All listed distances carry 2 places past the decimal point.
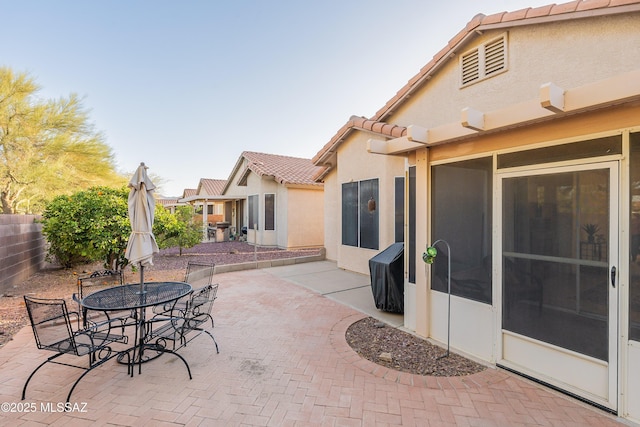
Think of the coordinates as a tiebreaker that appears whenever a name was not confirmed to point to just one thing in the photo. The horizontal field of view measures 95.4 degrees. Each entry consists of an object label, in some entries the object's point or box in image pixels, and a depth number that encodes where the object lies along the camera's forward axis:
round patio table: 3.95
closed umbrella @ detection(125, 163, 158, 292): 4.42
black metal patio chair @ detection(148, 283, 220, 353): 4.22
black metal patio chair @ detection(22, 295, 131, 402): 3.34
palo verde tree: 13.21
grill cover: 6.00
